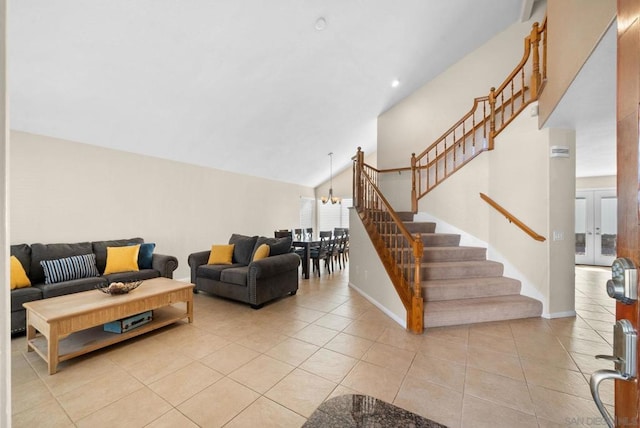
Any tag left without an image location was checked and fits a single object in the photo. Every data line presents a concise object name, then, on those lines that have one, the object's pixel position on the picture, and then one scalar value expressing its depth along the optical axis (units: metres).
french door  6.80
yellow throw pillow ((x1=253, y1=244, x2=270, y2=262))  4.42
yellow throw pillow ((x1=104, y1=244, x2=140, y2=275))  4.04
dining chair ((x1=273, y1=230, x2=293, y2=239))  6.91
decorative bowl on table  2.93
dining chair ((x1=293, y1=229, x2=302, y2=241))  7.43
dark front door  0.67
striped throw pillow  3.47
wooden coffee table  2.39
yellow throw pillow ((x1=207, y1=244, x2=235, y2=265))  4.76
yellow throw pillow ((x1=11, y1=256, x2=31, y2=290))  3.16
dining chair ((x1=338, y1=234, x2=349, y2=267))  6.95
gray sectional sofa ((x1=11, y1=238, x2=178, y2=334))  3.04
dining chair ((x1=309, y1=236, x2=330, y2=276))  6.19
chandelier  8.09
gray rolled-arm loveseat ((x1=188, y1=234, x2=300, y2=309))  3.92
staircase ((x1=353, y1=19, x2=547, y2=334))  3.32
